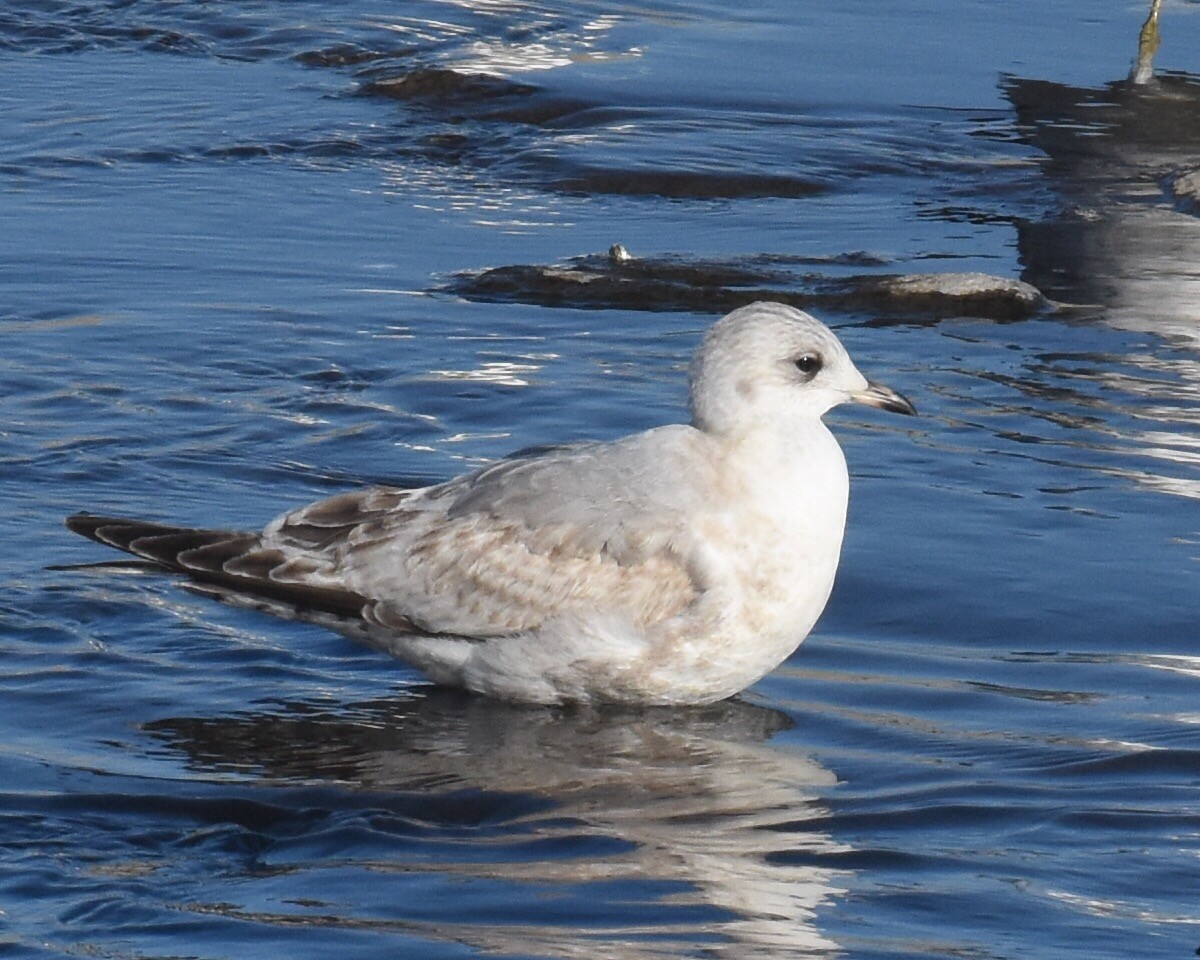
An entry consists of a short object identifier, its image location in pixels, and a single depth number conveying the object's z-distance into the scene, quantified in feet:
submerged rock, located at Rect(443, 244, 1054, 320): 62.34
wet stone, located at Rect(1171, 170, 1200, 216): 74.74
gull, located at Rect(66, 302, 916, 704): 37.81
